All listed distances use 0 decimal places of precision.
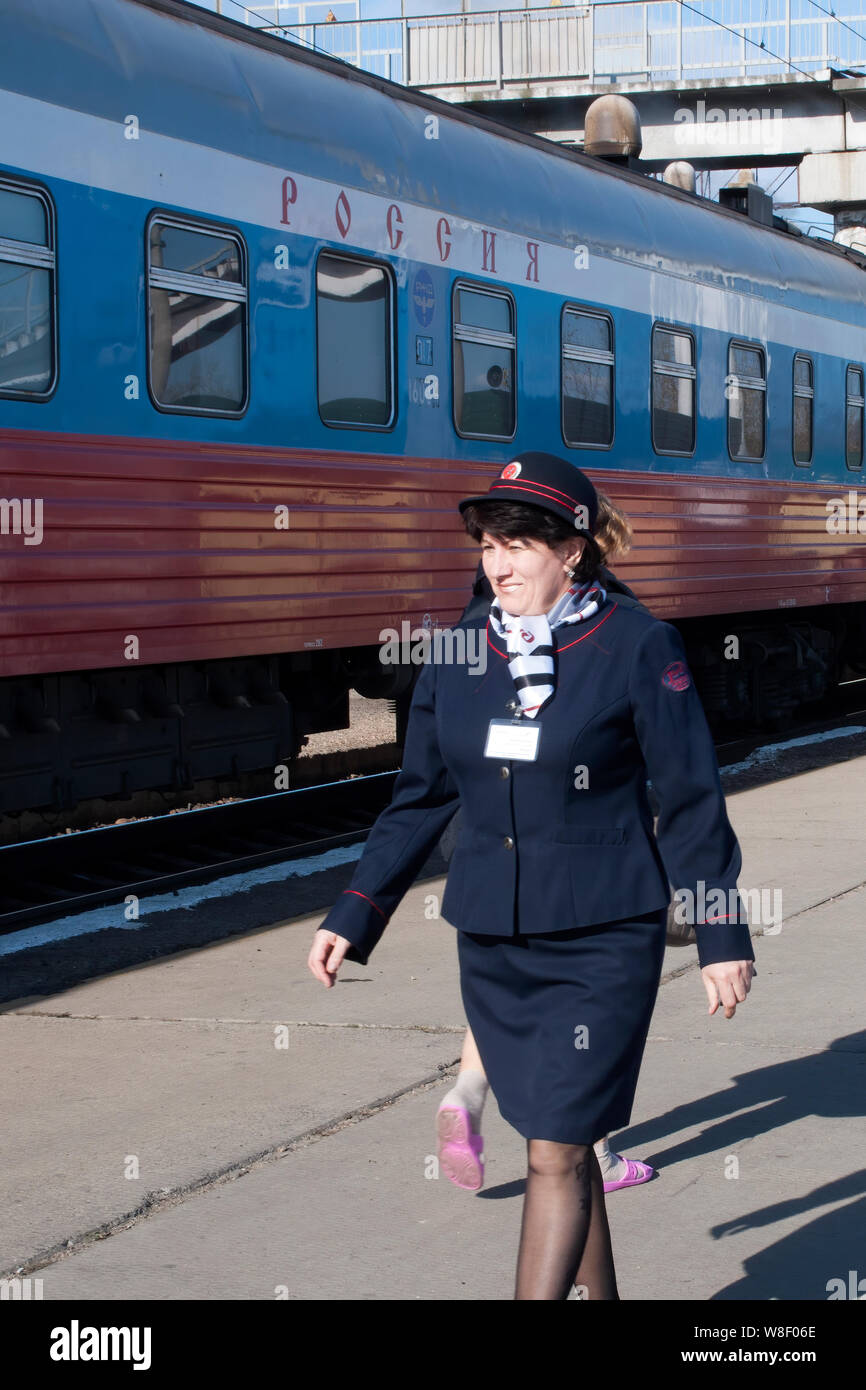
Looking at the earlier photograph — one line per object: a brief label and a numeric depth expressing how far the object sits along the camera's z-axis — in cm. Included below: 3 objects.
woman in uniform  305
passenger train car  730
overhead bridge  2697
